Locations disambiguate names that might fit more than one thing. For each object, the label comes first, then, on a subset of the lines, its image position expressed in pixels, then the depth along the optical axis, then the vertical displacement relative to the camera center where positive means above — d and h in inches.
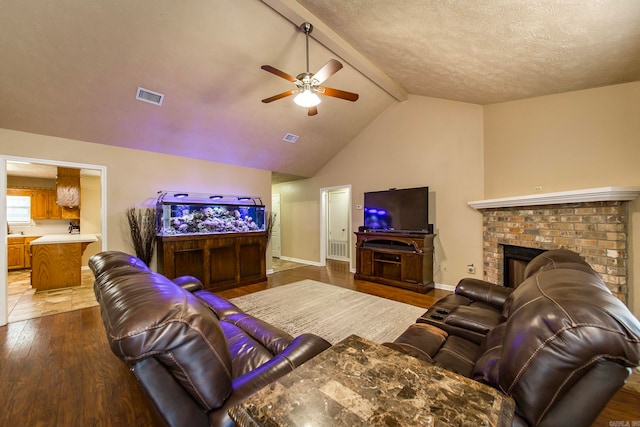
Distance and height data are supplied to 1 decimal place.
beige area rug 109.5 -50.5
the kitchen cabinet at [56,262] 166.9 -31.8
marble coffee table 23.0 -18.7
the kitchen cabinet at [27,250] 226.7 -31.5
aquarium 159.2 +0.3
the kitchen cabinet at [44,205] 235.3 +9.4
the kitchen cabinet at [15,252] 223.8 -33.0
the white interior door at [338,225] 281.1 -12.7
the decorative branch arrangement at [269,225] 215.5 -9.4
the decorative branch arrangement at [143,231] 152.9 -9.9
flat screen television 172.2 +2.8
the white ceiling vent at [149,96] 121.2 +58.3
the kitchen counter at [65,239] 169.3 -17.1
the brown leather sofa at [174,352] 28.6 -16.7
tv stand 167.9 -32.5
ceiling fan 92.7 +51.5
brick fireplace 93.4 -5.4
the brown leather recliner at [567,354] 26.5 -15.7
